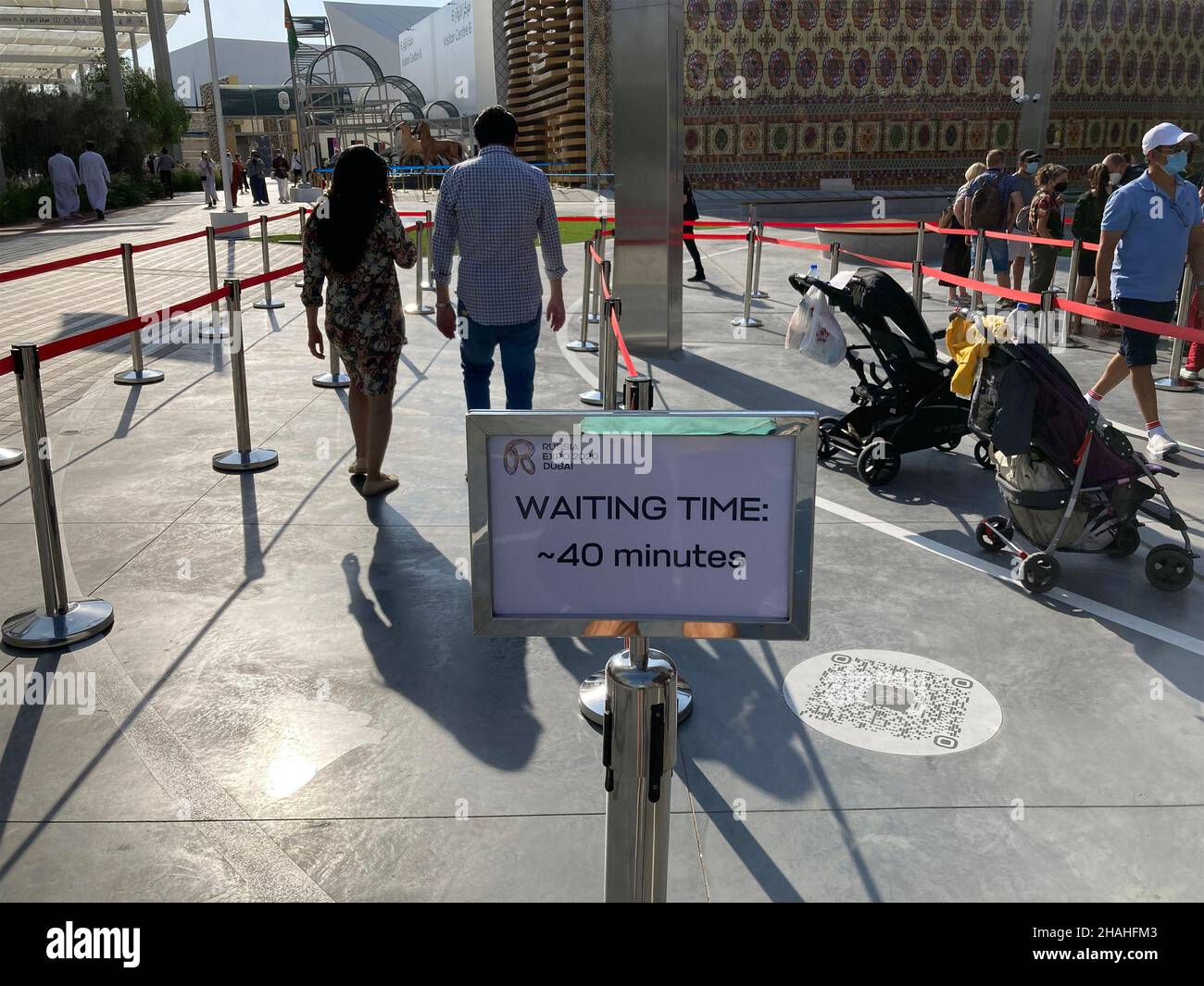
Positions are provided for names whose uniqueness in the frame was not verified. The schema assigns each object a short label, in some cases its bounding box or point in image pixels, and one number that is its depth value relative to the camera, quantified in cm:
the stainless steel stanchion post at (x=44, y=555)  429
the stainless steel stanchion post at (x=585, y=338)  1039
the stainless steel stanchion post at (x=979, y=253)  1188
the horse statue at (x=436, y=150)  3322
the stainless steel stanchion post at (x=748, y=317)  1162
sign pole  210
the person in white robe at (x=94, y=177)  2673
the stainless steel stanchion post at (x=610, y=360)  505
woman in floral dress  554
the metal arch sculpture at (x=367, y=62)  4228
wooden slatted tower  3612
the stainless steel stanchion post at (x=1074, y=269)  1067
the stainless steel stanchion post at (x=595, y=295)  1027
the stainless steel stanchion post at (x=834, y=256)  1091
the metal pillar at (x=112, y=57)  3459
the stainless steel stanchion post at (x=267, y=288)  1298
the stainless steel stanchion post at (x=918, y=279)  964
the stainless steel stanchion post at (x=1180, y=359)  871
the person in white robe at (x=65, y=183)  2656
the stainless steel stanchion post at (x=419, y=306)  1283
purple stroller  477
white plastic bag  654
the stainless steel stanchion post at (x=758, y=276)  1252
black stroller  633
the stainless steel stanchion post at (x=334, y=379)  895
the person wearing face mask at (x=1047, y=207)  1139
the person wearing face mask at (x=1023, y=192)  1234
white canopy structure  4247
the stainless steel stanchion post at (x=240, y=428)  646
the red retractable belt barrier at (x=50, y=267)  728
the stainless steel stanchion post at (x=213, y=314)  1140
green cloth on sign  204
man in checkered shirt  553
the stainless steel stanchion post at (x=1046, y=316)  639
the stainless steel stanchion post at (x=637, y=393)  277
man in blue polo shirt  653
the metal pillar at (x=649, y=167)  965
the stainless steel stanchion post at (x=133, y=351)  884
